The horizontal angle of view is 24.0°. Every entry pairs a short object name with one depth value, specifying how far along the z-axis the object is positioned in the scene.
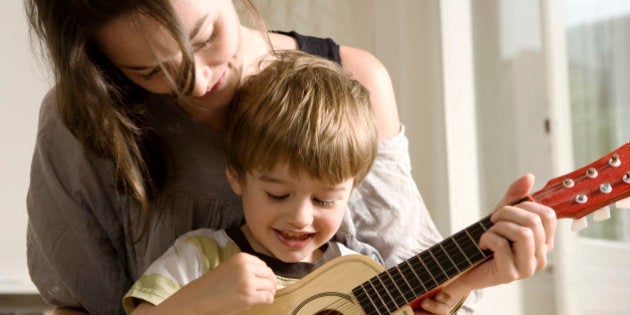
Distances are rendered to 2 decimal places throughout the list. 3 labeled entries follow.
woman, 1.53
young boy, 1.57
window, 2.32
